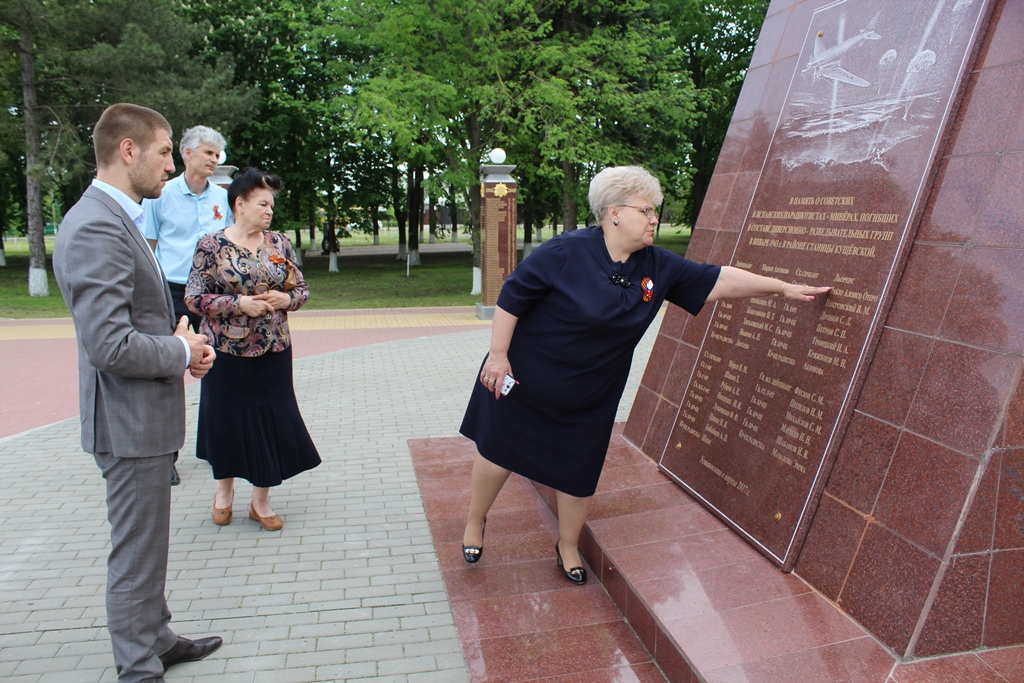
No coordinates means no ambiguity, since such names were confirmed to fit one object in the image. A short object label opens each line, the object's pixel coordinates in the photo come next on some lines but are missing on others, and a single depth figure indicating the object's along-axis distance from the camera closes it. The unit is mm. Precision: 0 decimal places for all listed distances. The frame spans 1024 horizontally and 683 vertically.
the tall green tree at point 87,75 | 16891
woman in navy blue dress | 2811
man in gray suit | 2207
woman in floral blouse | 3492
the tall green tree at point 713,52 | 25125
